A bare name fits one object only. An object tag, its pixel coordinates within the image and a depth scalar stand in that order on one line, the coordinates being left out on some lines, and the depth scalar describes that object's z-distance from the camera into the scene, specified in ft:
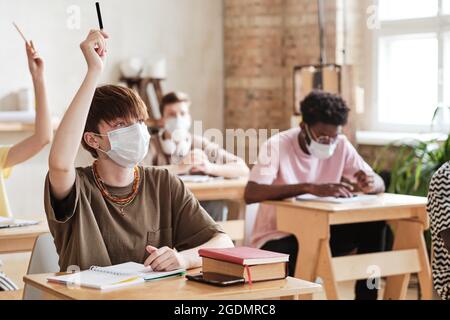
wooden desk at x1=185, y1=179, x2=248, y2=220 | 15.69
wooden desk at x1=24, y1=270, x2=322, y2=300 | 6.64
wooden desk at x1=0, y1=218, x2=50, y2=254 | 10.72
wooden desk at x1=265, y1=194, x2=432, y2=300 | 12.89
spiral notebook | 6.88
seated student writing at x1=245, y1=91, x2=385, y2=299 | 13.65
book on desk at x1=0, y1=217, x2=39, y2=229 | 11.21
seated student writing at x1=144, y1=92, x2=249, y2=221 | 16.88
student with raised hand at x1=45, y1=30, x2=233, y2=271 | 7.43
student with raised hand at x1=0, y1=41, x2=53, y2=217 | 10.66
